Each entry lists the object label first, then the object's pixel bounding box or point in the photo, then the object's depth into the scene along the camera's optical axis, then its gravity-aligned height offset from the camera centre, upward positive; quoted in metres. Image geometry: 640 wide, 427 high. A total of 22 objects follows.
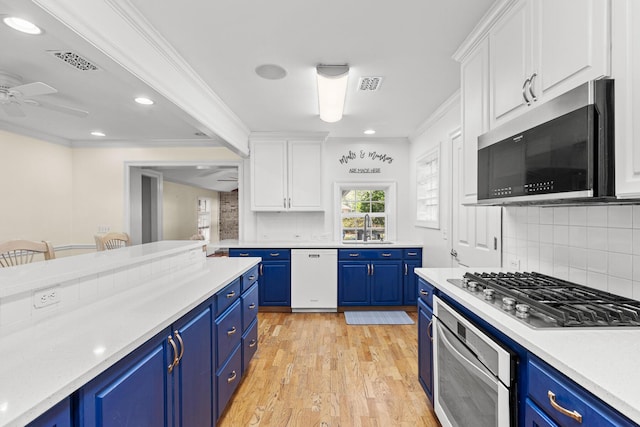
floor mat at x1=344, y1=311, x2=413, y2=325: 3.66 -1.30
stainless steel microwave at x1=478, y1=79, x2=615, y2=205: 1.05 +0.25
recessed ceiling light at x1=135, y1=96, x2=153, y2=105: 3.06 +1.14
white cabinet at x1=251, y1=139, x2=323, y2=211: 4.31 +0.58
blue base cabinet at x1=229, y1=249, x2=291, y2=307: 4.05 -0.85
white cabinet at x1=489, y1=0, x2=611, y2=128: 1.09 +0.69
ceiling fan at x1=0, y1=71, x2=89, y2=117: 2.40 +0.98
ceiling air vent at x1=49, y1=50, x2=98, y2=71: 2.20 +1.14
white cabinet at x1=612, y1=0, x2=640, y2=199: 0.96 +0.39
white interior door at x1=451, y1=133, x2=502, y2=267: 2.31 -0.15
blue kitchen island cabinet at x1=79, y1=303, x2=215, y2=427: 0.89 -0.62
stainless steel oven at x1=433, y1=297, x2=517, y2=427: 1.10 -0.69
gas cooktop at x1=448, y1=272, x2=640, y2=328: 1.07 -0.36
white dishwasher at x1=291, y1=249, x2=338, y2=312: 4.05 -0.86
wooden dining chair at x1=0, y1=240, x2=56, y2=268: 2.59 -0.30
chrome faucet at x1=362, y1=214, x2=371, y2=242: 4.65 -0.23
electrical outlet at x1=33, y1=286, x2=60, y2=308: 1.12 -0.32
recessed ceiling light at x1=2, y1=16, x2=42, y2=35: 1.74 +1.10
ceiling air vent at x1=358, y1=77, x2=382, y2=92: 2.61 +1.14
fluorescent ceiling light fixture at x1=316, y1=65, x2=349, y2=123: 2.37 +1.06
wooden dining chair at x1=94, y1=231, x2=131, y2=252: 4.05 -0.38
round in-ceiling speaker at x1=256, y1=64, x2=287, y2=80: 2.39 +1.14
